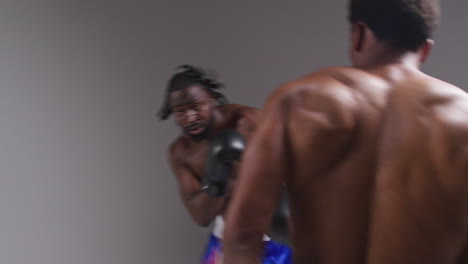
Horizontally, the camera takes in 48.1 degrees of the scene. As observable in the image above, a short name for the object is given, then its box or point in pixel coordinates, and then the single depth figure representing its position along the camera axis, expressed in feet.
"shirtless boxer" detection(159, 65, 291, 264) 5.34
